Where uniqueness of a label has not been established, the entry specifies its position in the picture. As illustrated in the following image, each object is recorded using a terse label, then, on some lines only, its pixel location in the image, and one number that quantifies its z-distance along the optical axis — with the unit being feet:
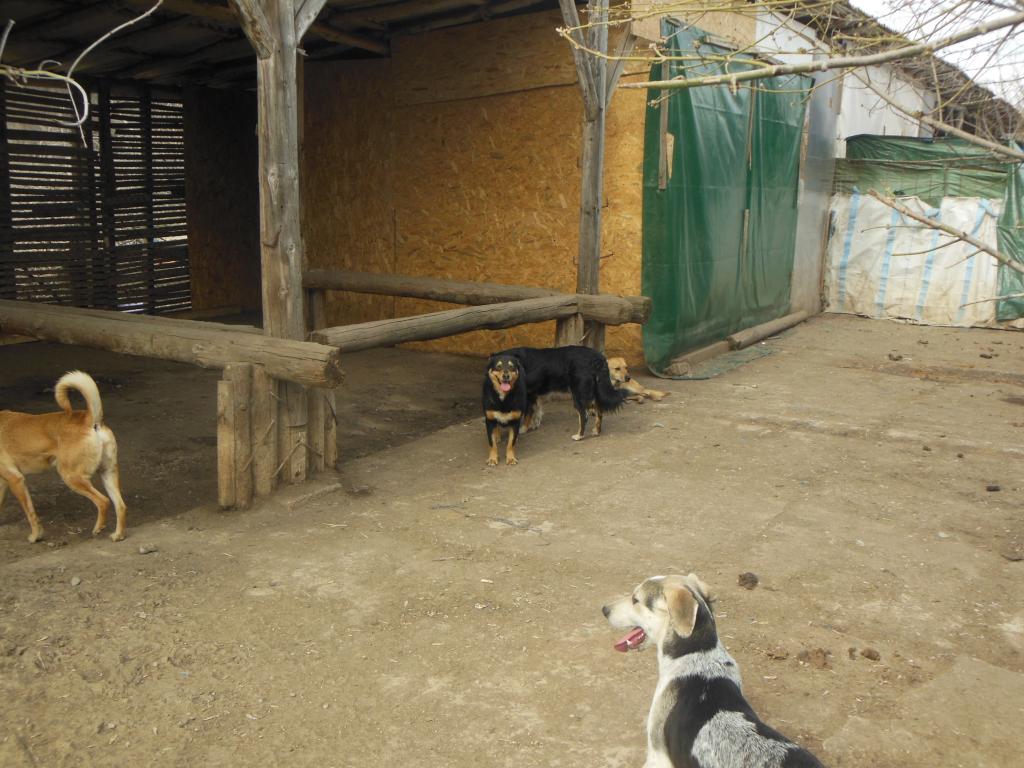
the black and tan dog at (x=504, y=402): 21.86
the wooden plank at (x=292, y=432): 19.44
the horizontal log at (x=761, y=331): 37.59
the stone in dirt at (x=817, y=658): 12.52
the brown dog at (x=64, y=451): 16.43
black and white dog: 8.38
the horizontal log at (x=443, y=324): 20.38
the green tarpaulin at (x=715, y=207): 31.58
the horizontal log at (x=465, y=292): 28.45
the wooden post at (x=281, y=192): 18.15
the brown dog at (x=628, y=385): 26.23
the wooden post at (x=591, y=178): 27.20
